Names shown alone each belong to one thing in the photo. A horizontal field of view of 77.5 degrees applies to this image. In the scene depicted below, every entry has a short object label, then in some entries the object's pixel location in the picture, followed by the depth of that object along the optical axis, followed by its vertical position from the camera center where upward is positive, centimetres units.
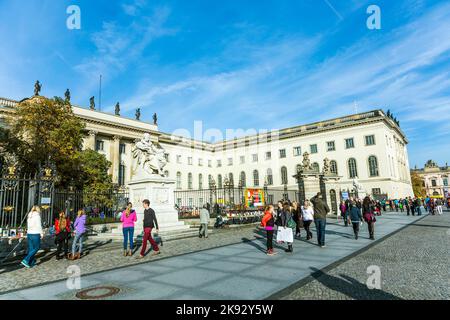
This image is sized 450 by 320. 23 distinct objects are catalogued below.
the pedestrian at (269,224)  888 -90
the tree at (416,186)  7844 +78
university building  4903 +936
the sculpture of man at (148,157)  1460 +238
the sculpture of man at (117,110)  5222 +1733
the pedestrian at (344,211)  1773 -118
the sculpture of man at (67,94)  4203 +1699
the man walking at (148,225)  906 -75
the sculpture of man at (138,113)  5565 +1761
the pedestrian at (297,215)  1303 -93
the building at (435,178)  10662 +358
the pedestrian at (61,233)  947 -91
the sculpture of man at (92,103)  4853 +1757
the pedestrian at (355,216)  1177 -103
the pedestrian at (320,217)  996 -83
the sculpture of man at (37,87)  3626 +1564
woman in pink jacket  959 -71
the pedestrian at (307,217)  1195 -97
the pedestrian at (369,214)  1159 -94
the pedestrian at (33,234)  808 -77
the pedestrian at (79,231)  930 -85
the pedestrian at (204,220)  1372 -100
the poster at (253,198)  2548 -13
